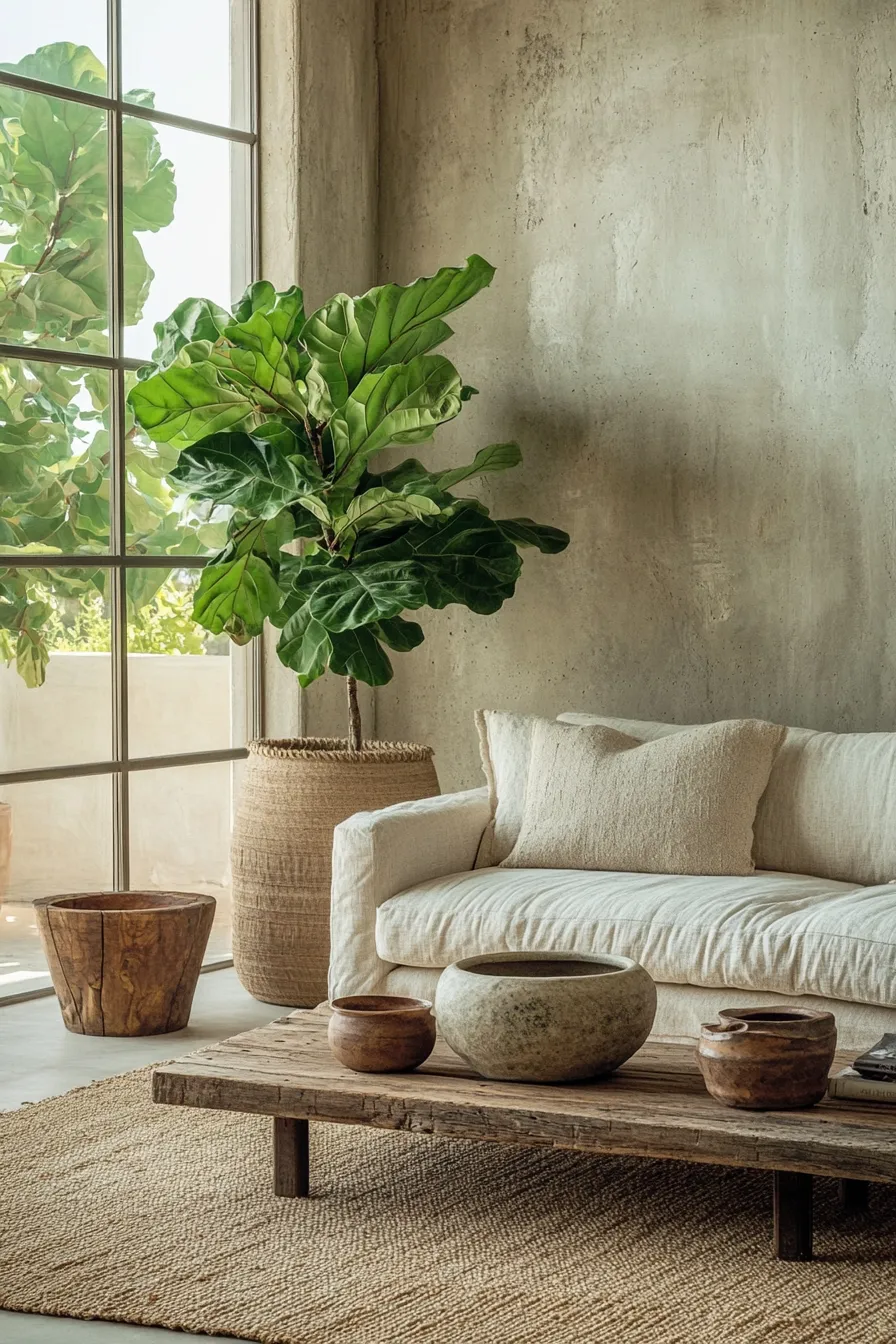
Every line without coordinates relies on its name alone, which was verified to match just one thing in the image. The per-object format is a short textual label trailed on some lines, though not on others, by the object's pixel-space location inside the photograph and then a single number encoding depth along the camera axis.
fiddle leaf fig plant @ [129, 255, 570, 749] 4.21
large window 4.28
